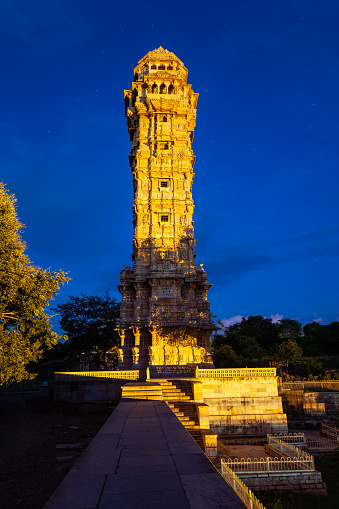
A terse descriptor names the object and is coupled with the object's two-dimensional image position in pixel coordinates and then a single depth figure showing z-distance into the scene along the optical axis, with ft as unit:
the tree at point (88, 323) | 130.82
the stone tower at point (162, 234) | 114.11
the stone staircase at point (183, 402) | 53.78
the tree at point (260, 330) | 246.06
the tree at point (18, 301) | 54.19
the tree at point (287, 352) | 160.97
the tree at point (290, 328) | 274.93
